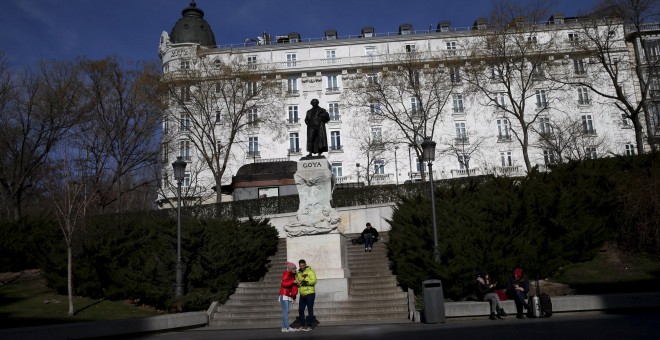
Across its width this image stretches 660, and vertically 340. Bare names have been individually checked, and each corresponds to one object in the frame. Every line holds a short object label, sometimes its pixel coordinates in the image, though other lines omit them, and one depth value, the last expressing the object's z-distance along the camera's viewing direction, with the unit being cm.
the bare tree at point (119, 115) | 3462
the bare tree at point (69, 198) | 1648
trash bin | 1287
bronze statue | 1795
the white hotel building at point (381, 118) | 5316
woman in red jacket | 1249
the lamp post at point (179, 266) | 1624
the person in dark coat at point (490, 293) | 1328
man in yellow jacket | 1257
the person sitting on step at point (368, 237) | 2225
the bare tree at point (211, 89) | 3753
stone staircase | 1477
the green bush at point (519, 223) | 1568
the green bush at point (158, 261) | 1664
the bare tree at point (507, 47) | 3297
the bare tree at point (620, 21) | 2750
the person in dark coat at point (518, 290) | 1327
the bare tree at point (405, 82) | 3847
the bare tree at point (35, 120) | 3212
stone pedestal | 1603
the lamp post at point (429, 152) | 1742
